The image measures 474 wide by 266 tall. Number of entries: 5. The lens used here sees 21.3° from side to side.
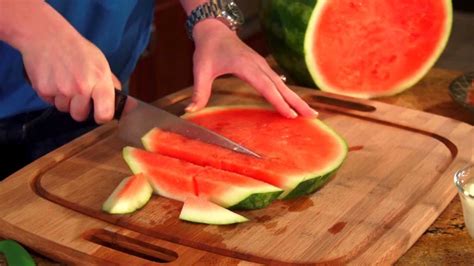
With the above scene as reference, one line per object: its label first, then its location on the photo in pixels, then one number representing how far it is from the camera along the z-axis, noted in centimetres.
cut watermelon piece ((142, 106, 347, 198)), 149
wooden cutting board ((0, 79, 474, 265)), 138
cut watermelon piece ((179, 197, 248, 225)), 141
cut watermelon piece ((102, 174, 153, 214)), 144
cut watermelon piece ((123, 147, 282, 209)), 144
